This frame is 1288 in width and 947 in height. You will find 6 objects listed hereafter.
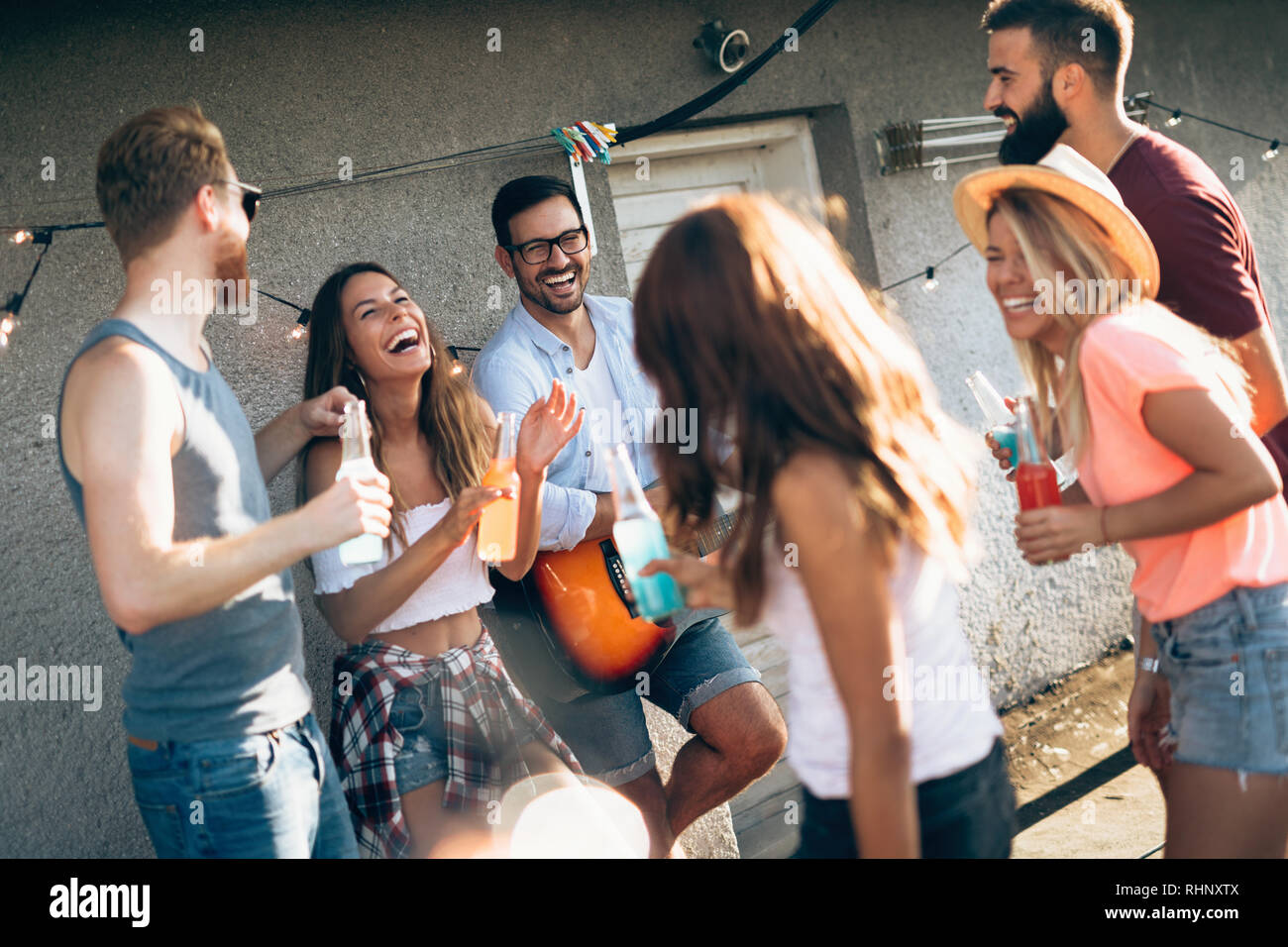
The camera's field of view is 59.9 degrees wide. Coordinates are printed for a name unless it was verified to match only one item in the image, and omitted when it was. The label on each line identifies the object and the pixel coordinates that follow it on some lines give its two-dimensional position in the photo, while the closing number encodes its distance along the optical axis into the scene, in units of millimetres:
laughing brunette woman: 2646
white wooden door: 4520
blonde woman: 2137
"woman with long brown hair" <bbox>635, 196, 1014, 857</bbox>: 1685
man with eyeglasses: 3262
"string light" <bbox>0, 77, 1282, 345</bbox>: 2924
